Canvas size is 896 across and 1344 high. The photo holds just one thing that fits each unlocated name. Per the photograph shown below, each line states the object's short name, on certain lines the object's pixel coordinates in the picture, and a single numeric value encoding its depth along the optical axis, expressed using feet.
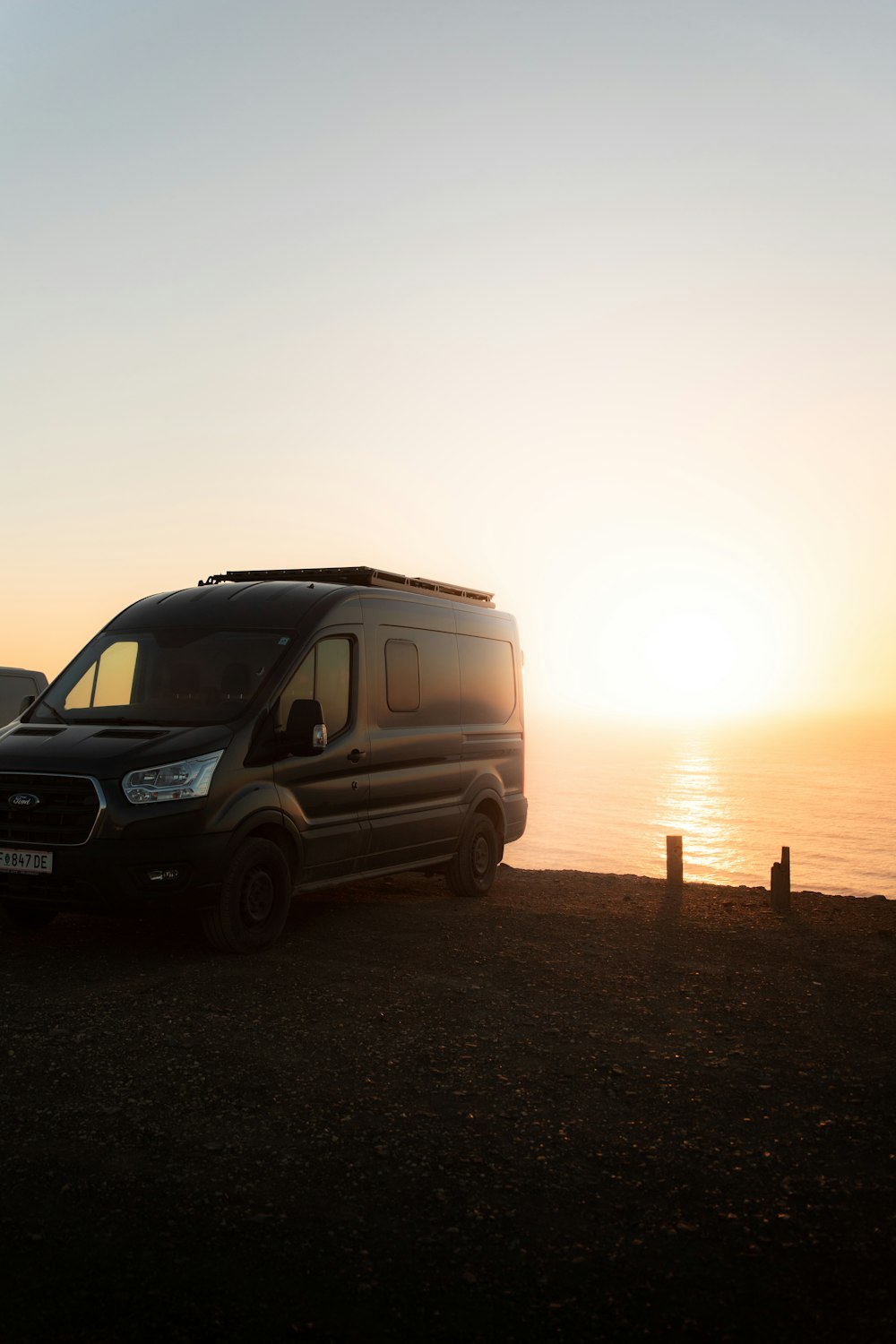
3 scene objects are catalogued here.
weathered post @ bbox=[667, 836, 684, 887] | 40.65
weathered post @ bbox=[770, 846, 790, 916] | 36.68
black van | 24.21
